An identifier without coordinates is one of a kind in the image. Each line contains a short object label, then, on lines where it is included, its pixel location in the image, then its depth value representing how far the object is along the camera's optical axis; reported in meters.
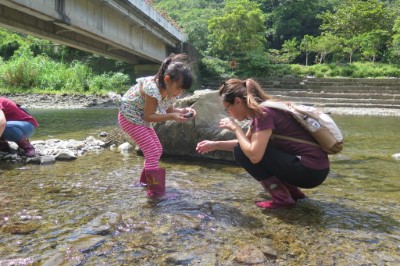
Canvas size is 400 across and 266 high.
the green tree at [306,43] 39.94
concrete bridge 11.24
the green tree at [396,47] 31.50
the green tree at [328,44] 34.83
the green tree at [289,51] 39.41
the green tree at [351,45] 34.88
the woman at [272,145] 2.75
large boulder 5.14
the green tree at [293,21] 50.03
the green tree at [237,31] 33.00
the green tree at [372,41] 34.01
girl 3.16
